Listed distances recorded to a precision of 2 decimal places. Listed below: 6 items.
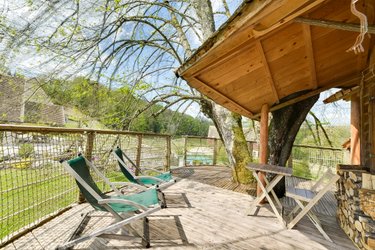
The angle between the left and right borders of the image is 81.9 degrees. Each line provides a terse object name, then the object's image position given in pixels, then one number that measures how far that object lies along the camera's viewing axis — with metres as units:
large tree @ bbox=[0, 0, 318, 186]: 4.79
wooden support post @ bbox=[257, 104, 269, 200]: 4.25
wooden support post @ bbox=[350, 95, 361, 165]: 5.01
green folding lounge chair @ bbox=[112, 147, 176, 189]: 3.65
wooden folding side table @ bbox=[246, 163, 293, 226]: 3.16
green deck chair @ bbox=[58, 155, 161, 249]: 2.30
